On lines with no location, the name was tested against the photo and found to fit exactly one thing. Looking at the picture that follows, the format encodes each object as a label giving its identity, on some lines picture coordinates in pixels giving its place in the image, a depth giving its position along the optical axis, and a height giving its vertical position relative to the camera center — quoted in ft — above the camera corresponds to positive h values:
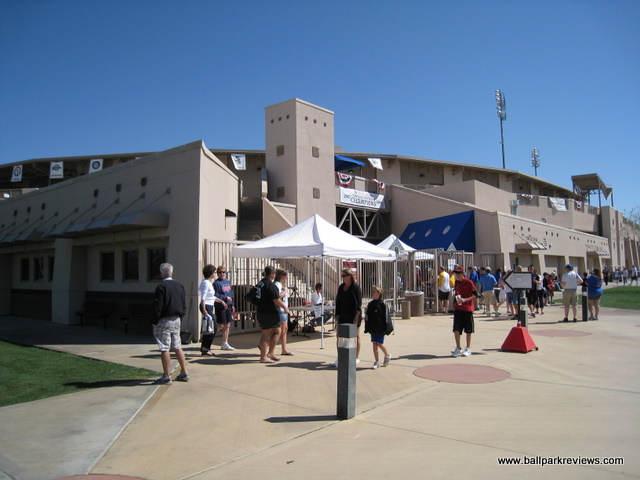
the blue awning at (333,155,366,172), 103.60 +24.88
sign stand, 31.96 -4.02
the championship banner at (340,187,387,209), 92.27 +15.95
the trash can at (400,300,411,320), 54.75 -3.49
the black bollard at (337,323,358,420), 18.58 -3.58
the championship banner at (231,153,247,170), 106.52 +26.31
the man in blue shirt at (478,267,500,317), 56.38 -1.12
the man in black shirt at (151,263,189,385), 24.40 -1.74
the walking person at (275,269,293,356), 31.51 -1.93
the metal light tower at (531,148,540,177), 228.84 +55.84
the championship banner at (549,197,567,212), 126.88 +18.98
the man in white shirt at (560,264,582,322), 47.62 -1.24
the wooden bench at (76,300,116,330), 48.33 -2.68
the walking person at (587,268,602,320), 48.73 -1.64
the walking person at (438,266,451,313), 58.95 -1.08
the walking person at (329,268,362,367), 27.09 -1.20
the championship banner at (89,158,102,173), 119.03 +29.09
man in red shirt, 30.42 -1.95
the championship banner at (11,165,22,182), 123.85 +28.15
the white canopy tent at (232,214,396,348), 36.45 +2.71
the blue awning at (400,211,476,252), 85.51 +8.26
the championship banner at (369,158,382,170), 115.44 +27.60
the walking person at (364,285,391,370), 27.14 -2.32
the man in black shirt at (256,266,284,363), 29.60 -1.73
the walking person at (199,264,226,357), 31.96 -1.73
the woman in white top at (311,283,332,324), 41.24 -1.68
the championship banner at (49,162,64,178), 119.44 +28.16
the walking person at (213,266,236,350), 34.45 -1.63
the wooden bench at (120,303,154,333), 43.50 -2.70
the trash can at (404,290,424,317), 57.82 -2.78
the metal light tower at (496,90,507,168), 209.15 +73.26
